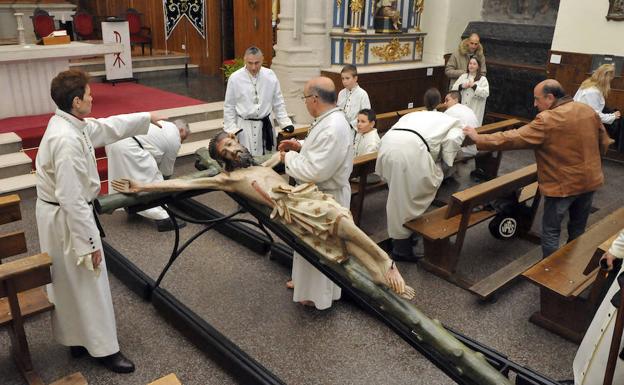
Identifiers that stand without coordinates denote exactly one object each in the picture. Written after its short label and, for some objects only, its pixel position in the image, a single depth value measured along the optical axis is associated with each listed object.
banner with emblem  11.84
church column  8.57
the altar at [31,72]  7.01
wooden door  10.12
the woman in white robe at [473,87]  7.48
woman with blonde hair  6.39
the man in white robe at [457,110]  5.95
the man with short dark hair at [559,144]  3.88
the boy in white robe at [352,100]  6.08
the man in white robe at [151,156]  4.86
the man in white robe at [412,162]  4.48
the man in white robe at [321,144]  3.27
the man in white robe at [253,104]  5.48
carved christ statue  2.41
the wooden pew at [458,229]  4.19
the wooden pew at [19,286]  2.72
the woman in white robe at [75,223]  2.72
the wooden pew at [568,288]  3.51
